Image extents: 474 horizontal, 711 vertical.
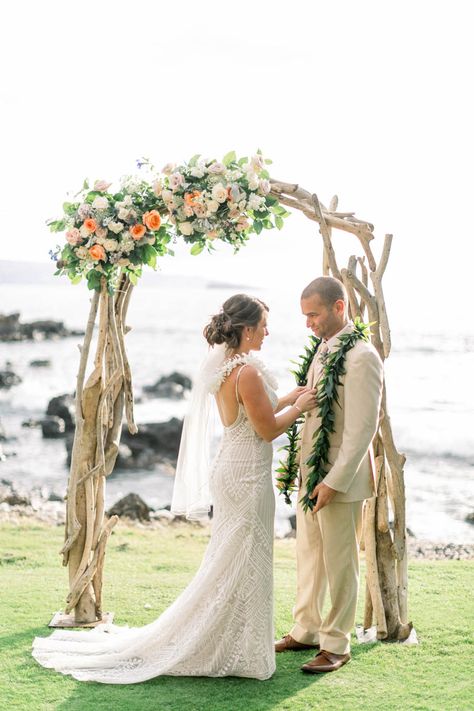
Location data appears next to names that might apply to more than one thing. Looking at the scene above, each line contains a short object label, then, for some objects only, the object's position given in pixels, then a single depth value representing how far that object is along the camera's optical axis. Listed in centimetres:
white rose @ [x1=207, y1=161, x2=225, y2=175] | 500
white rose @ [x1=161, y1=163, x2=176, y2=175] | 508
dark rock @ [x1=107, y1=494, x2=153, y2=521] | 1077
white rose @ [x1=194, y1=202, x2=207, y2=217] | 499
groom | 435
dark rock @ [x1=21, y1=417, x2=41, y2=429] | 2208
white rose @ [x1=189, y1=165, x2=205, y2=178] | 501
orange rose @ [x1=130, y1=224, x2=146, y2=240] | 509
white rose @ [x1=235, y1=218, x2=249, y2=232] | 509
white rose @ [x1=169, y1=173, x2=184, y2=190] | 499
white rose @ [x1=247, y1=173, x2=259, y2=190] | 496
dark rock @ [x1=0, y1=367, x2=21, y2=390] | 3160
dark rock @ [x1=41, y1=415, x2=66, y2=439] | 2050
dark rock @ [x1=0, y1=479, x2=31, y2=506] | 1145
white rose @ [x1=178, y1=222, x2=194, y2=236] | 508
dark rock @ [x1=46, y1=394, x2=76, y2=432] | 2120
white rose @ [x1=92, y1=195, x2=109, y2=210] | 510
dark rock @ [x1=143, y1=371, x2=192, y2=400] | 2869
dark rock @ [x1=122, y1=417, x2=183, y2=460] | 1719
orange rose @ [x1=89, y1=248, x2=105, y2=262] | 505
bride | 440
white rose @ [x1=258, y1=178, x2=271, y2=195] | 498
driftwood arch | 508
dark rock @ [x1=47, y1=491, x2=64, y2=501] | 1276
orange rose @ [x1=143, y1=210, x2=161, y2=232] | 509
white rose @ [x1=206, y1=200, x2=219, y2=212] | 496
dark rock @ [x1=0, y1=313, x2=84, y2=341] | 5094
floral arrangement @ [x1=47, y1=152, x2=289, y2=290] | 500
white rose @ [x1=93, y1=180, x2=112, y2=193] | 519
